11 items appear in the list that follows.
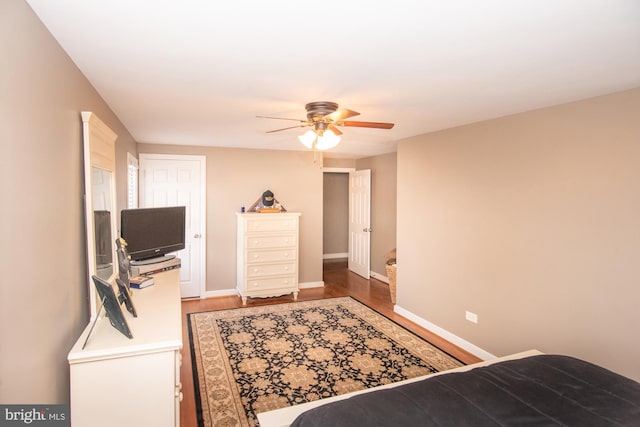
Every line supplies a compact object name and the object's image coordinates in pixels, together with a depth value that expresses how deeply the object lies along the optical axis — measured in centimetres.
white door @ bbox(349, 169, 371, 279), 672
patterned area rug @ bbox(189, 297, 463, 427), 279
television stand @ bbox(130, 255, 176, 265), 313
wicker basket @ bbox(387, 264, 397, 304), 516
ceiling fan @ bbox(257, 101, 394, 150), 267
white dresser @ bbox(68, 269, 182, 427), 167
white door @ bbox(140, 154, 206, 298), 509
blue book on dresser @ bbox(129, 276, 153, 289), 278
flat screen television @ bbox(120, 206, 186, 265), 301
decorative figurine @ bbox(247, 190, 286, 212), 536
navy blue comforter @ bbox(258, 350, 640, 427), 151
